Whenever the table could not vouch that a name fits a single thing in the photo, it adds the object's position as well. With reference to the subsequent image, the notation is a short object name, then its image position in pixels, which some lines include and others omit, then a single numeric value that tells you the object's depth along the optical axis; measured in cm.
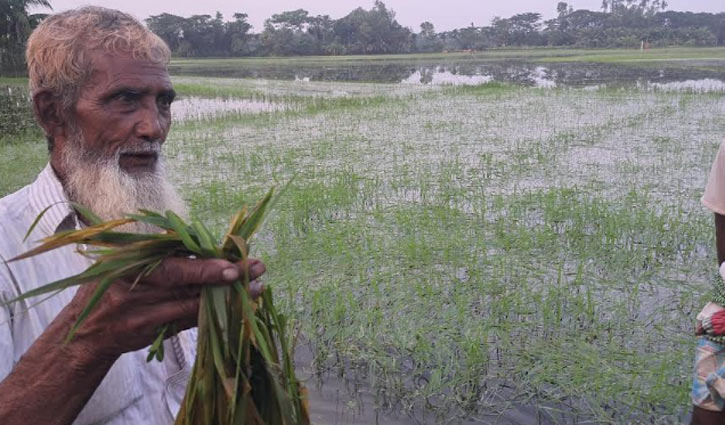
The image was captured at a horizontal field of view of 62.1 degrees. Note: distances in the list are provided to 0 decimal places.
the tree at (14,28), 2662
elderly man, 105
